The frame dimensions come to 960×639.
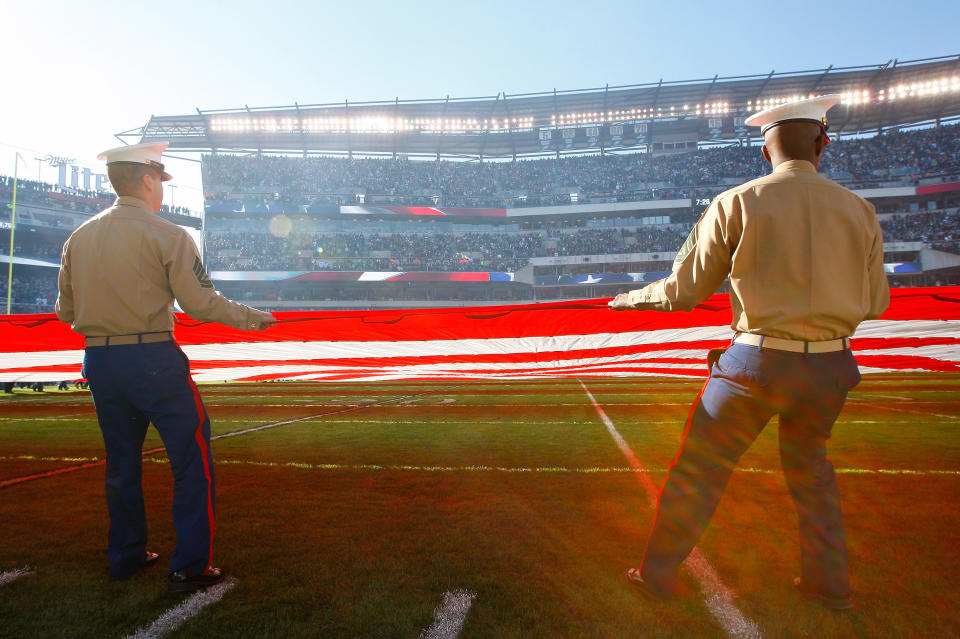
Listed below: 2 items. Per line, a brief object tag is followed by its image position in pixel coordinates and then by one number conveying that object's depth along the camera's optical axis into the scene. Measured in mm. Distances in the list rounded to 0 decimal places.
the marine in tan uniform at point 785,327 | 2150
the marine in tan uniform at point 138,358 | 2619
